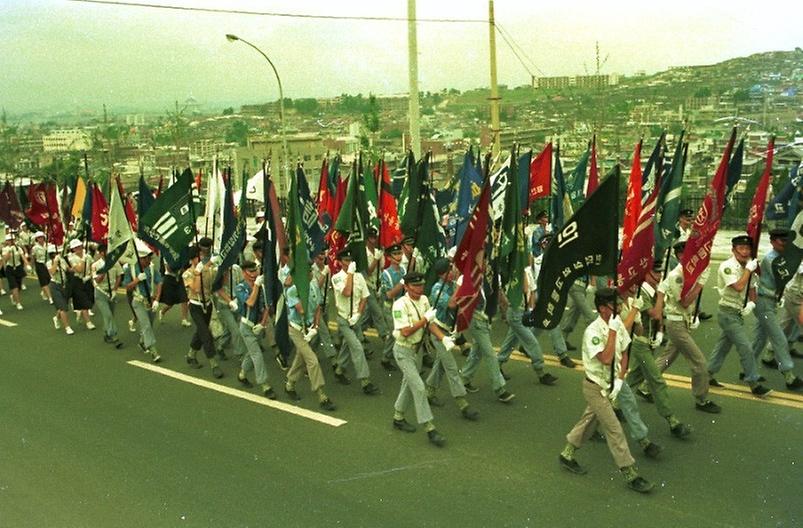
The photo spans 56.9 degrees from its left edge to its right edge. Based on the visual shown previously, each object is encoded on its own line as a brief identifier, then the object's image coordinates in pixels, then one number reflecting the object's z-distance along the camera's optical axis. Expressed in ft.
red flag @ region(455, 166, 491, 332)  26.12
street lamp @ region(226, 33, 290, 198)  73.00
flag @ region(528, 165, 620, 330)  20.26
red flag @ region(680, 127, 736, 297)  25.63
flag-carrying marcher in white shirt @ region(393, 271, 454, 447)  24.50
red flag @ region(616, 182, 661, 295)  22.86
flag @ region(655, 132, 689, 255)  28.68
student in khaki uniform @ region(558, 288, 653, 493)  20.30
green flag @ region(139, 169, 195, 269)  34.40
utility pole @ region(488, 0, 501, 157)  63.70
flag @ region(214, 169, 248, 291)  33.14
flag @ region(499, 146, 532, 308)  27.35
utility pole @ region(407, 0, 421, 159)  57.06
